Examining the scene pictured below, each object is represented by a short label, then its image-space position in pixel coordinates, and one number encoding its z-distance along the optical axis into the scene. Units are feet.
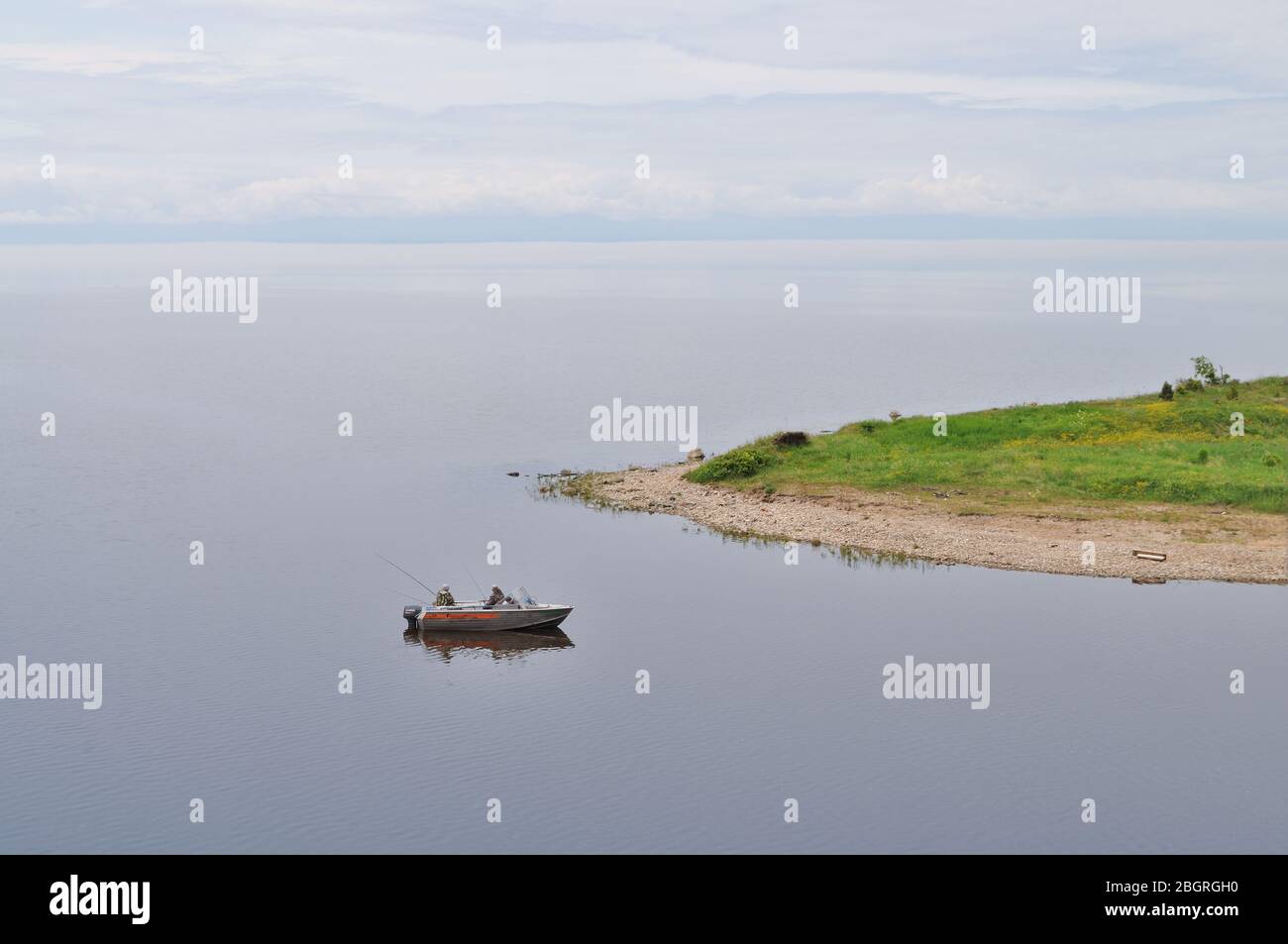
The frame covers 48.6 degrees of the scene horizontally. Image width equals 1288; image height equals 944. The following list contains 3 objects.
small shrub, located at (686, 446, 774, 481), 237.86
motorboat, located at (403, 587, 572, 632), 170.40
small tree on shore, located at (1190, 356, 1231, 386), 280.92
